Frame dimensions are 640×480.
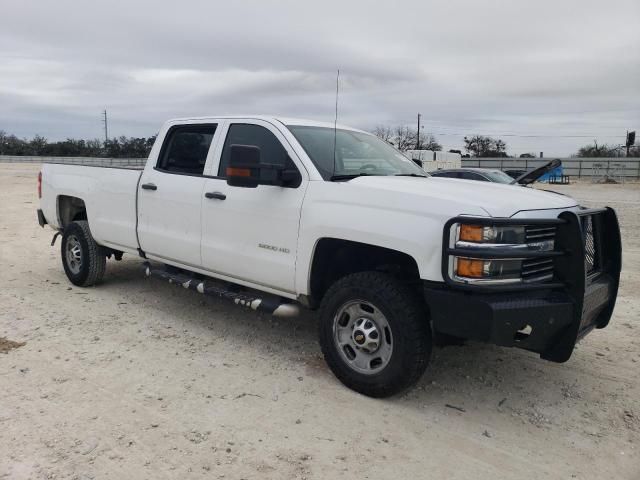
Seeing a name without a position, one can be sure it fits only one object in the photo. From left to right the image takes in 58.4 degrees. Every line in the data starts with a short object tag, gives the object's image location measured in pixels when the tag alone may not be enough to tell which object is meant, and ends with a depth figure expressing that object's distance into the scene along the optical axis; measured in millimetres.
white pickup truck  3508
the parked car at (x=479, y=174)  15047
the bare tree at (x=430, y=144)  71988
